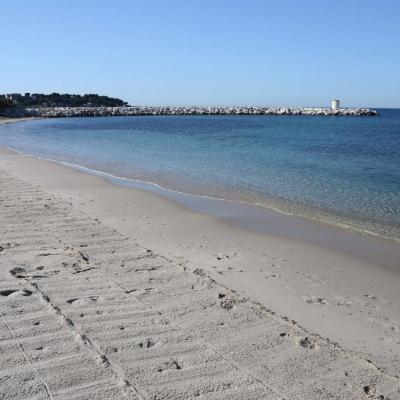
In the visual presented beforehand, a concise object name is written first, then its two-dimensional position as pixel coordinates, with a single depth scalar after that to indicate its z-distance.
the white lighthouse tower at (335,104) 114.69
